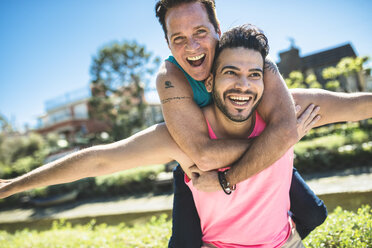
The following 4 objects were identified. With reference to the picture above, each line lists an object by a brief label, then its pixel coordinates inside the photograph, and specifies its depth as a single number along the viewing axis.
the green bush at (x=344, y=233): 2.76
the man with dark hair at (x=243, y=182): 1.96
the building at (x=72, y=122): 33.47
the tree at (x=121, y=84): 27.11
